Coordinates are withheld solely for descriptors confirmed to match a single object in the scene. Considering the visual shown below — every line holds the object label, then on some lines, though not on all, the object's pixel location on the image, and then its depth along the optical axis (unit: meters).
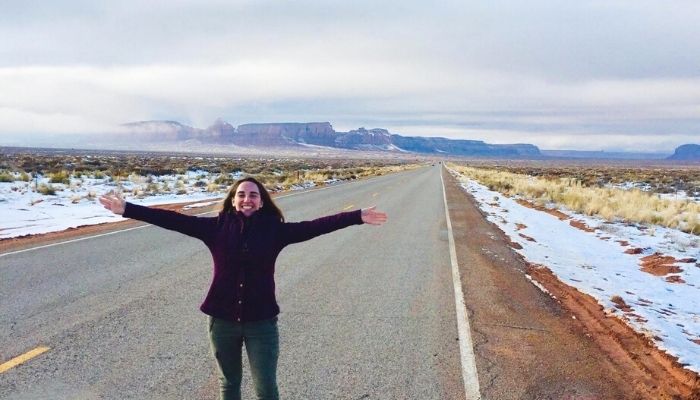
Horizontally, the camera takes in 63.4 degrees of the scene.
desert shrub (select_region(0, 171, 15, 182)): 24.69
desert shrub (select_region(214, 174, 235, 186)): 32.55
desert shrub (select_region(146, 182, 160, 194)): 24.97
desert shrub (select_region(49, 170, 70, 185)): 26.60
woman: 3.39
